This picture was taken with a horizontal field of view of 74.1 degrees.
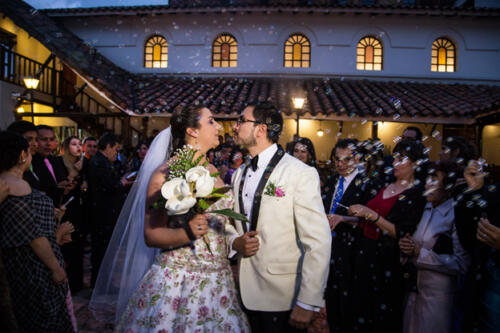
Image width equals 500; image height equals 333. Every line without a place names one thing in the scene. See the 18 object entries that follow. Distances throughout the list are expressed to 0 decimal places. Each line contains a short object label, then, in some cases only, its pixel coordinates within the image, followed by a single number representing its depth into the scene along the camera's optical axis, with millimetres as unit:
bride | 2180
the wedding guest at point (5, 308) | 1452
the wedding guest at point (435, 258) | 2826
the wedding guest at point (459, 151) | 3164
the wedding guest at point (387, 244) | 3139
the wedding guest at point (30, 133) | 3459
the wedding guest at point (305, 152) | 4570
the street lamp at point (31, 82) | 11305
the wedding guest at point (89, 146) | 6152
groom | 2178
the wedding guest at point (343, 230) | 3705
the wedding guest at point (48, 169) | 4211
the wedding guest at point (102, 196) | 4809
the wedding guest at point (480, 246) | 2385
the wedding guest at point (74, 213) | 4684
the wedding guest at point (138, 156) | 7547
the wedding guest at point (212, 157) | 8161
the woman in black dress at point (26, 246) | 2408
